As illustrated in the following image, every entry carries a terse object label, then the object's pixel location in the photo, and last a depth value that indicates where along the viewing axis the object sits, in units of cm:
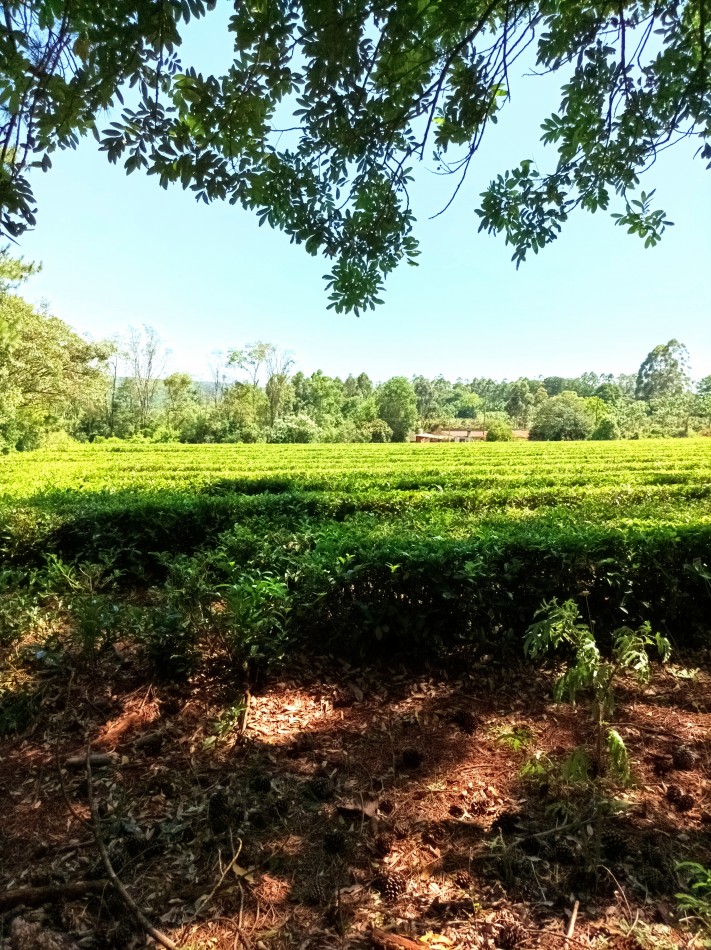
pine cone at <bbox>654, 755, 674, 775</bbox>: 234
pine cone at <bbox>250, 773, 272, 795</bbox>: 229
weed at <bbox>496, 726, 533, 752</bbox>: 254
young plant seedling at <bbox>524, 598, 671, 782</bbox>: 205
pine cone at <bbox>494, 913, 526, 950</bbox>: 156
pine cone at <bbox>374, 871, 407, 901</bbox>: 175
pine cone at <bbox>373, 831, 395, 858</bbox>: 193
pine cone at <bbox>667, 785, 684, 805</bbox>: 216
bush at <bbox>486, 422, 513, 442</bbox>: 5275
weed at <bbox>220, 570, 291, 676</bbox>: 310
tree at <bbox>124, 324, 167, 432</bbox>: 6053
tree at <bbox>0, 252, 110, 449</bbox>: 2419
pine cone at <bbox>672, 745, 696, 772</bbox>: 237
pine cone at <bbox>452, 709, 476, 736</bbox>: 272
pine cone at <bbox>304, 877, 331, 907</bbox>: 174
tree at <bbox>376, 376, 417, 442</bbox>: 6206
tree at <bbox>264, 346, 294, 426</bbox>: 5734
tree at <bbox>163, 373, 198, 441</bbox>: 5390
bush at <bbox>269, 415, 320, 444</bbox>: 4534
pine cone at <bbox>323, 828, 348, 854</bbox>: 194
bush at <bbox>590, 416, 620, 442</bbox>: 5212
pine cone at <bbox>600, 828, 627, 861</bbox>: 186
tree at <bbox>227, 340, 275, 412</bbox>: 5988
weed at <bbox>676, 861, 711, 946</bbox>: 149
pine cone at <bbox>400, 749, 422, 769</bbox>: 242
